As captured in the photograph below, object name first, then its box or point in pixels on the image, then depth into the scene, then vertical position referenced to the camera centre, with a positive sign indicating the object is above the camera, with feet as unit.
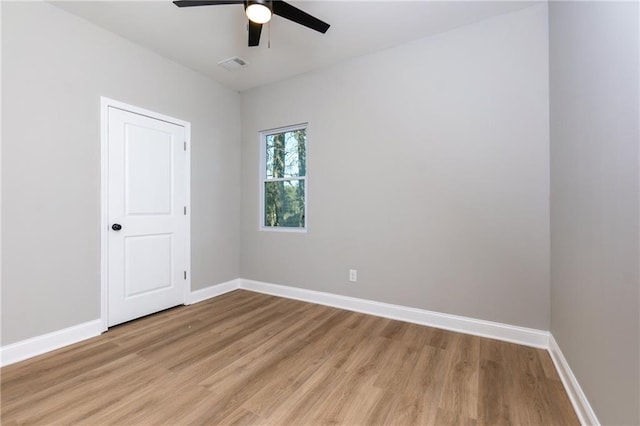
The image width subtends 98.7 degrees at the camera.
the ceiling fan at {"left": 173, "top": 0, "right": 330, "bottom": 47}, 5.94 +4.69
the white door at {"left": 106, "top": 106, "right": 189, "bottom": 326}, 8.73 +0.00
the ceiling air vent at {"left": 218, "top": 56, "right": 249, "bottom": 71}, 10.14 +5.76
